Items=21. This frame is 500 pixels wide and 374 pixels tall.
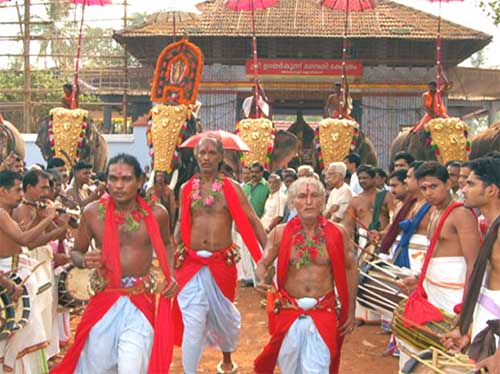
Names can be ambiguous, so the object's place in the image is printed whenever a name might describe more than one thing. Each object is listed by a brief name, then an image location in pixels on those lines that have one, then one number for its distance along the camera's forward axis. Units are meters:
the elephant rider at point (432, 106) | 12.53
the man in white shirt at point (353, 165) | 10.18
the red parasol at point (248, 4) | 14.69
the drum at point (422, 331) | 4.11
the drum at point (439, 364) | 3.40
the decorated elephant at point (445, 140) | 11.70
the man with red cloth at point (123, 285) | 4.34
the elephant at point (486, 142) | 12.71
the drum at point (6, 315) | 4.61
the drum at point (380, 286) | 5.24
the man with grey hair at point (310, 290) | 4.45
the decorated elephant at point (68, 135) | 13.34
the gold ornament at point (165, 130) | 10.72
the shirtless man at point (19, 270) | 4.80
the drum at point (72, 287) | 5.68
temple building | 20.30
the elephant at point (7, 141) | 12.90
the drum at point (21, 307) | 4.70
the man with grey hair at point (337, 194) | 7.93
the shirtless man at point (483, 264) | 3.51
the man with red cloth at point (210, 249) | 5.63
